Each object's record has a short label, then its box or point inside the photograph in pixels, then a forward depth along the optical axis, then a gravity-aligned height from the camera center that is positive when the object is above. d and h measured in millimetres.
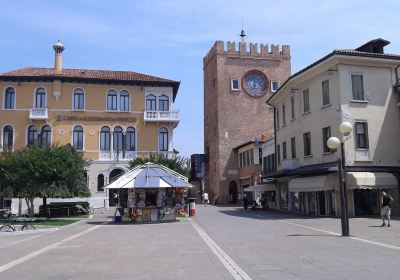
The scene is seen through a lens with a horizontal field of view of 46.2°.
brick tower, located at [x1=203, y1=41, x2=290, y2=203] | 63656 +13210
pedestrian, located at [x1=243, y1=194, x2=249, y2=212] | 39438 -492
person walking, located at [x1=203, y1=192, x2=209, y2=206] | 61594 -360
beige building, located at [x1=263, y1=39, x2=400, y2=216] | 28047 +4219
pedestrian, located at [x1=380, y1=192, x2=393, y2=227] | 20270 -519
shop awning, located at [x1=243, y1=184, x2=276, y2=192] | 40094 +750
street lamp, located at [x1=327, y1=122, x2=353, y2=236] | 17109 +569
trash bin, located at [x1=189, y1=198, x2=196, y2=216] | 34094 -834
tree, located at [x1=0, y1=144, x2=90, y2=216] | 31391 +1844
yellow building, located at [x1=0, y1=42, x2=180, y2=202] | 48844 +8953
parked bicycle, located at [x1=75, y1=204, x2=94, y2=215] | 37812 -877
